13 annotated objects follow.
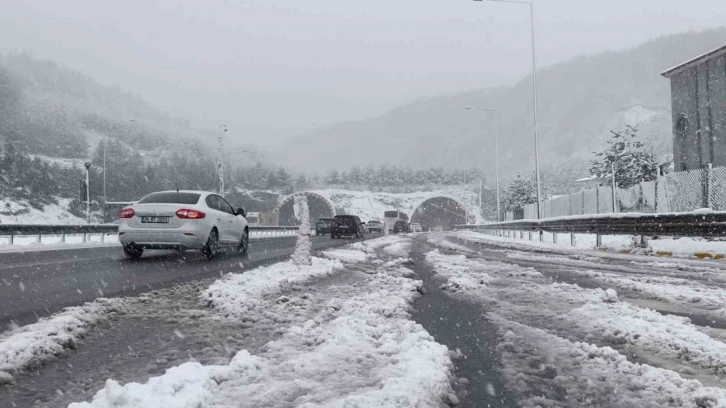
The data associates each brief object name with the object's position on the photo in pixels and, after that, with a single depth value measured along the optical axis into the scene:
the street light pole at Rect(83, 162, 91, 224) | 33.62
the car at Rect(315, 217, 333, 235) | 48.53
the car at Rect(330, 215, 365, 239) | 33.22
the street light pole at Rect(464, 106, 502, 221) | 47.59
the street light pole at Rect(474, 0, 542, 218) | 30.05
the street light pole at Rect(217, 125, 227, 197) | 50.11
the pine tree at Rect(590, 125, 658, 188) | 51.75
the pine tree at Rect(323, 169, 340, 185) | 144.62
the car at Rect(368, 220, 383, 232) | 59.55
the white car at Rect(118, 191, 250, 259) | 11.59
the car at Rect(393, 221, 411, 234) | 57.44
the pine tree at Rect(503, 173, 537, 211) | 89.22
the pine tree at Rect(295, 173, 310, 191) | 138.12
